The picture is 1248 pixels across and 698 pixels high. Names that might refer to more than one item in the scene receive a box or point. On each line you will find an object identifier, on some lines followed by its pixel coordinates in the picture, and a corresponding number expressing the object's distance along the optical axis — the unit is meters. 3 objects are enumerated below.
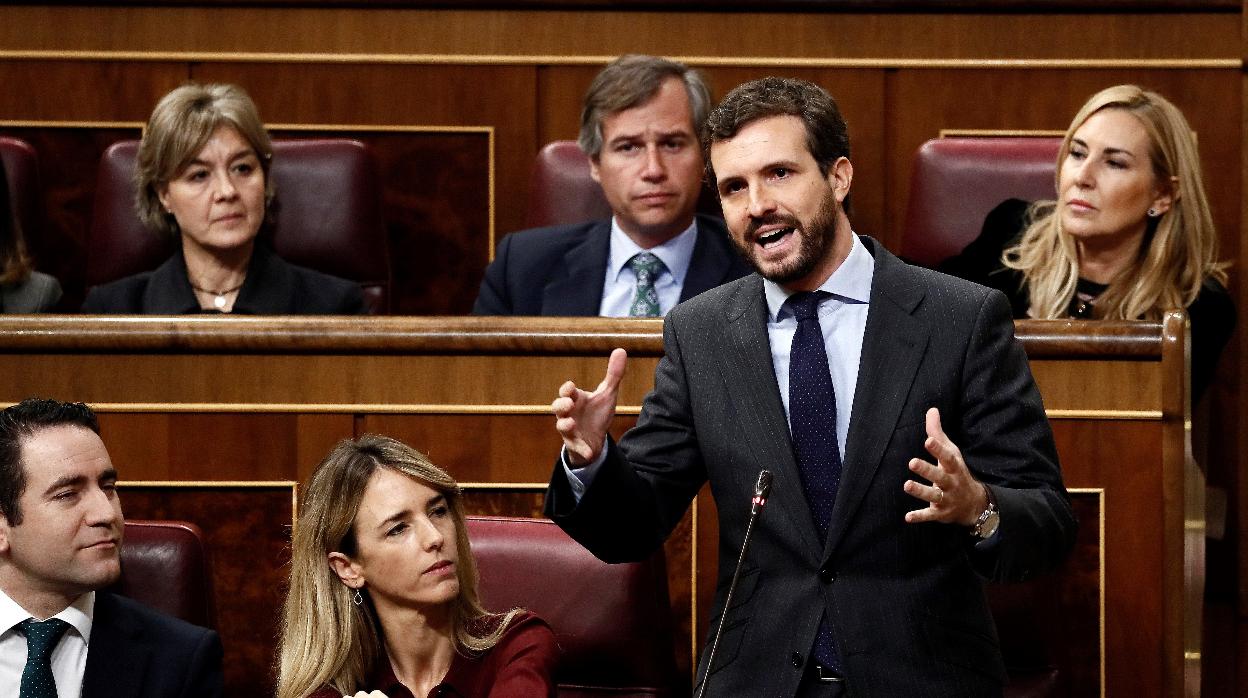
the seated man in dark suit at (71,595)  14.15
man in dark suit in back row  15.07
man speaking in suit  13.87
